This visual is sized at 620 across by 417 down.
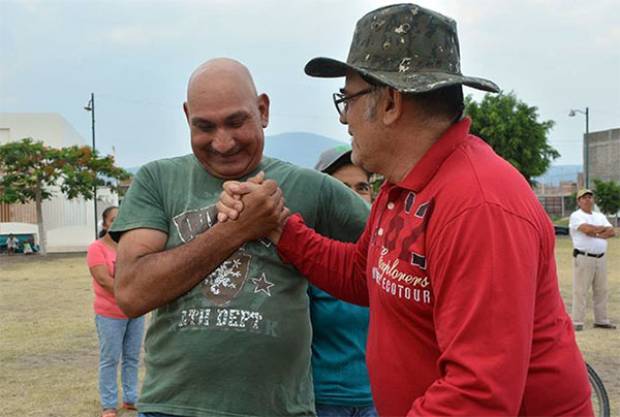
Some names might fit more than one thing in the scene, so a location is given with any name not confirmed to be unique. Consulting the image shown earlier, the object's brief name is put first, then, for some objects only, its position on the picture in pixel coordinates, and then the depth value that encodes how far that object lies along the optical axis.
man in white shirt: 10.20
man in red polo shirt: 1.56
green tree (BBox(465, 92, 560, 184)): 44.53
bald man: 2.25
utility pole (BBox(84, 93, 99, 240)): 38.69
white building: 41.53
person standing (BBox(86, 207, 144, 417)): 6.32
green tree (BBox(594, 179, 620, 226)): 44.44
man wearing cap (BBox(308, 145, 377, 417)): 2.95
